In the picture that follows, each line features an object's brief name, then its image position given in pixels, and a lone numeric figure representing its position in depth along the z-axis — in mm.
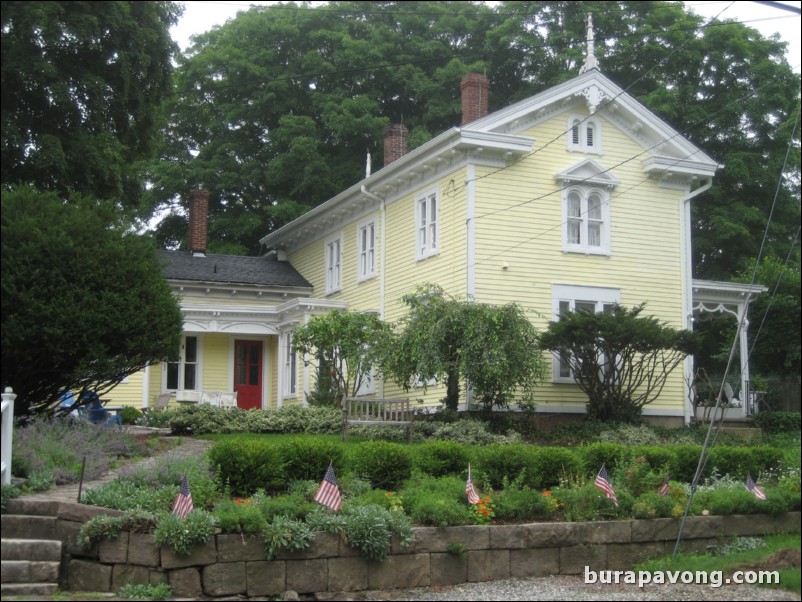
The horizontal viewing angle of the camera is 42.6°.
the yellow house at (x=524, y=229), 22203
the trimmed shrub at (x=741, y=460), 14102
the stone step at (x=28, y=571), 9602
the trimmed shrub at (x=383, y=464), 12555
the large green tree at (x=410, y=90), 33219
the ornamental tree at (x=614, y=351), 19766
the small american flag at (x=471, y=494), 11719
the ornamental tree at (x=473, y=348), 19125
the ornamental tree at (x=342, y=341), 22031
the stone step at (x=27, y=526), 10281
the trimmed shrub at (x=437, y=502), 11133
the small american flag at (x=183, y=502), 10234
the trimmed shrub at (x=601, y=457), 13797
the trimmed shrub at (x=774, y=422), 20844
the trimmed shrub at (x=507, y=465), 12945
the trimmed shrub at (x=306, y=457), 12188
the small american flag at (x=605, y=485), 12156
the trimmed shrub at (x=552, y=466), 13180
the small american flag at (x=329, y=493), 10906
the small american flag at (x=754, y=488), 12250
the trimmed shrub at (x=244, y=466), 11602
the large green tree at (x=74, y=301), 12930
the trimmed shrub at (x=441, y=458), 13195
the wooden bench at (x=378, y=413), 17734
